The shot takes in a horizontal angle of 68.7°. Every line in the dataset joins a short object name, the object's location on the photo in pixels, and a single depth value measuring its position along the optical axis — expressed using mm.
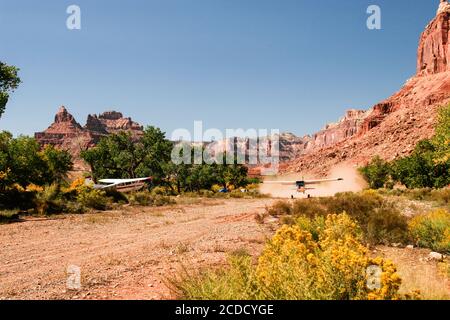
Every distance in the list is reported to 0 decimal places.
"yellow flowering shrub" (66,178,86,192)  26559
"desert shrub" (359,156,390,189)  57478
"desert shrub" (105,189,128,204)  27481
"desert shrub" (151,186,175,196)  39722
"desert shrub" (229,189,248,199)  41125
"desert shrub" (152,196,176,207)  27069
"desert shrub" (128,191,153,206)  26797
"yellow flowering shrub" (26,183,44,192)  33988
